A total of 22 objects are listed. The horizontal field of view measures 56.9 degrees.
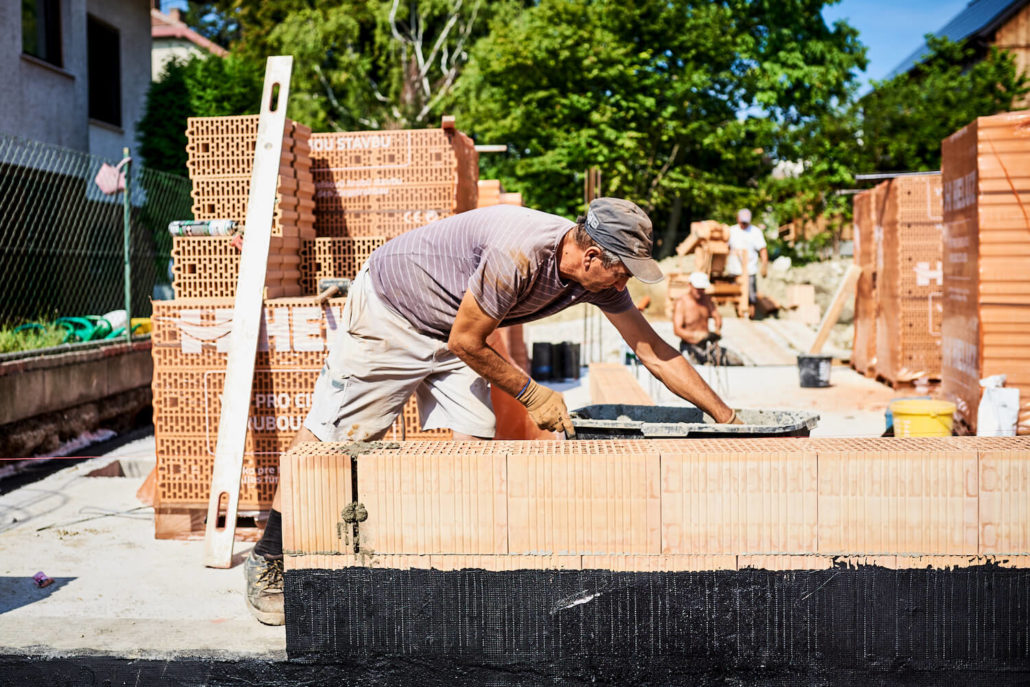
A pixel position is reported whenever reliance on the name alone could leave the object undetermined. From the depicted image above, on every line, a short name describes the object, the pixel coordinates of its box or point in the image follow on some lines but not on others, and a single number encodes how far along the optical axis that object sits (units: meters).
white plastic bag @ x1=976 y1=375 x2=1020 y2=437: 6.42
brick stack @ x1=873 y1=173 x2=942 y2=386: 11.45
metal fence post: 9.34
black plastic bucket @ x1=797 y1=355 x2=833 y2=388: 12.38
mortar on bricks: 4.18
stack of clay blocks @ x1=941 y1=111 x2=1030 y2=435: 6.75
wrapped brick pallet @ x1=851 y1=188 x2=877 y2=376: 13.14
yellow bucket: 6.36
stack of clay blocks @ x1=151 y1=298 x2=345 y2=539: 5.32
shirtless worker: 11.42
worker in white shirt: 17.73
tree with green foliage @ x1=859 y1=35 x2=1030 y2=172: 26.02
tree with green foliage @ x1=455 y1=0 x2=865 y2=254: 28.16
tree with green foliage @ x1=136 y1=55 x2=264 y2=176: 19.23
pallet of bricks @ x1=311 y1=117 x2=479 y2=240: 6.25
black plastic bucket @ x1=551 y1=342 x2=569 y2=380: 13.57
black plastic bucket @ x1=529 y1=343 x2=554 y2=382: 13.43
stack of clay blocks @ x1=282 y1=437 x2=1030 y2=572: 3.16
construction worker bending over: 3.56
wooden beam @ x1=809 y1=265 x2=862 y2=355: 13.41
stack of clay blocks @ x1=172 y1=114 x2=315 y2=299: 5.56
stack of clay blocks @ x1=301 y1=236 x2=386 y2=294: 6.08
